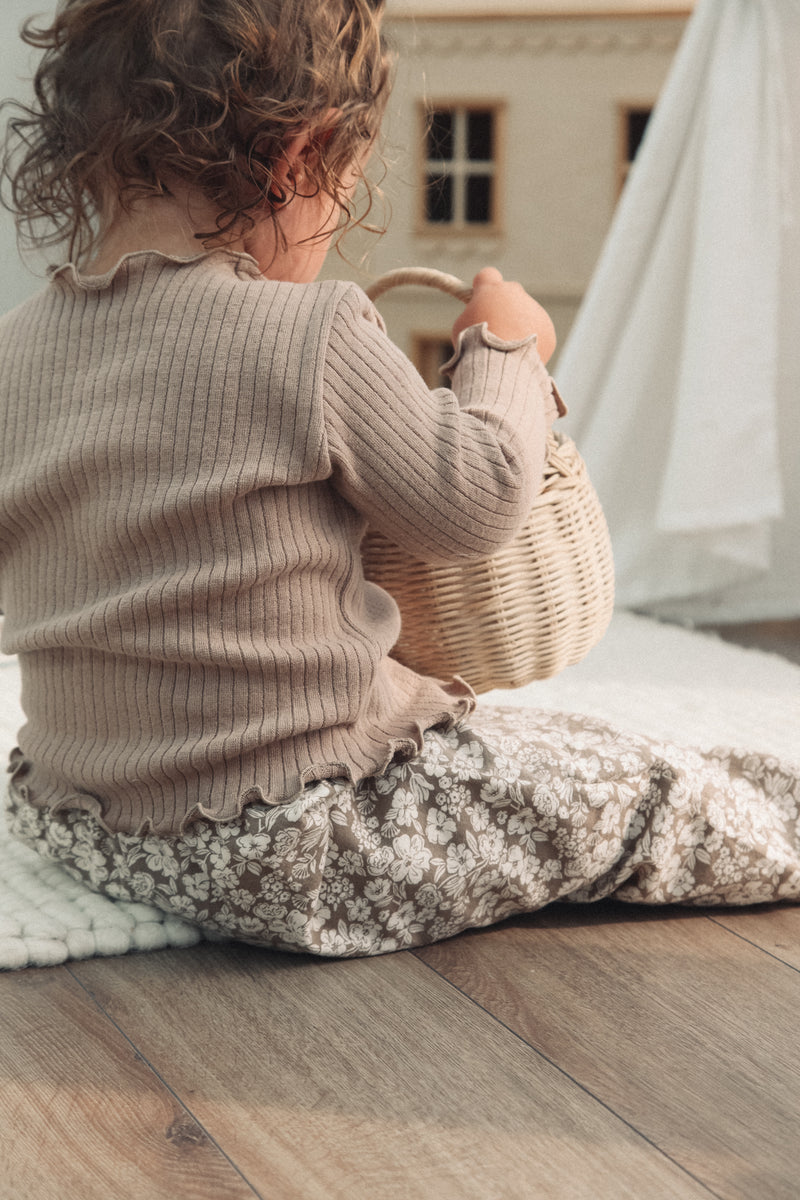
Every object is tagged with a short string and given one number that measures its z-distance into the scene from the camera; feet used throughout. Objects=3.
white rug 2.77
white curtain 6.47
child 2.40
